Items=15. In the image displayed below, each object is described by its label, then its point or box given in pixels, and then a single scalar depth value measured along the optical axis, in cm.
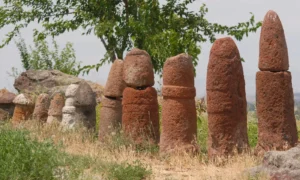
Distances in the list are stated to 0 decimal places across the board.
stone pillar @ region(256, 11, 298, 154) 1133
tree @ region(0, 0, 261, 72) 2219
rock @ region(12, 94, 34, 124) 1855
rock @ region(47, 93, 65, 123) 1683
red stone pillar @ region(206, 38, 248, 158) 1138
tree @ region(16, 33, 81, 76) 2991
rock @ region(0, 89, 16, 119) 2027
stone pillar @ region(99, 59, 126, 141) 1430
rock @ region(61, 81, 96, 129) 1564
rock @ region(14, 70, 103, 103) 2400
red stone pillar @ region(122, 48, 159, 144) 1306
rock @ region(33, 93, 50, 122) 1772
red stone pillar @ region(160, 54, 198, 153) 1206
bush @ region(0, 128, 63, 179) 850
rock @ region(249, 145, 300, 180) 901
